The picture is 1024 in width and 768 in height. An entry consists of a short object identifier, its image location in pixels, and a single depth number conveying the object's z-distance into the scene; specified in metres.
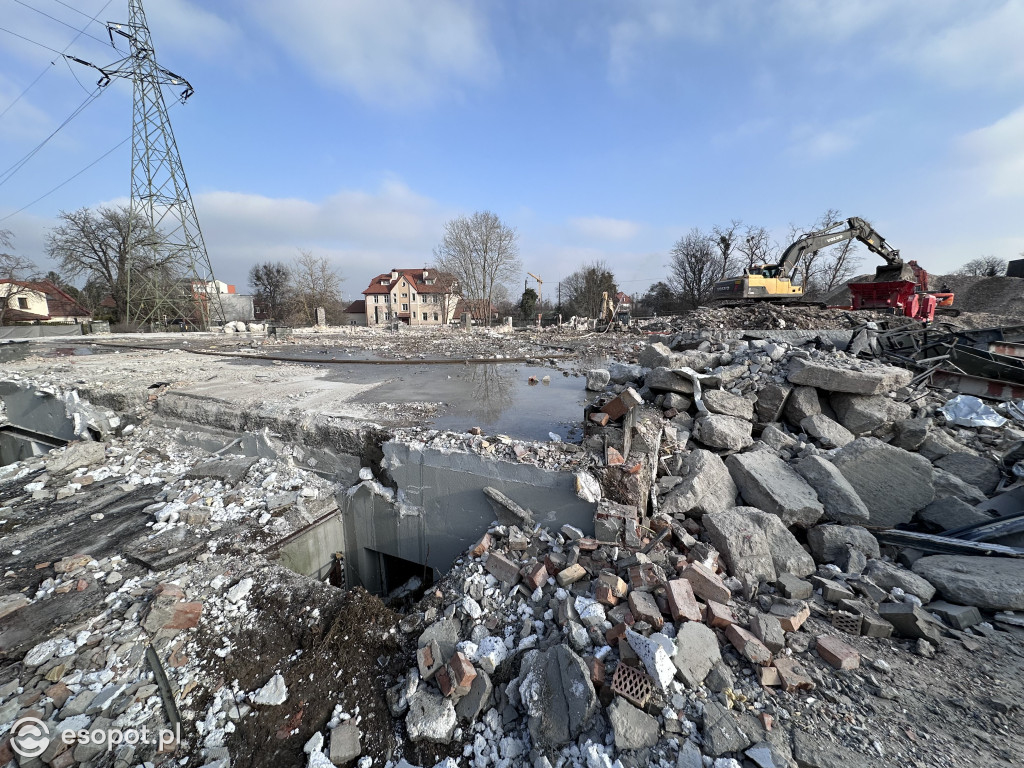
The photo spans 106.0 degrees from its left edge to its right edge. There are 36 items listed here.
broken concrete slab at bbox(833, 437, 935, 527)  3.11
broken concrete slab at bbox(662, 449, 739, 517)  3.07
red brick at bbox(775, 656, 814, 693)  1.76
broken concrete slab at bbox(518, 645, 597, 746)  1.73
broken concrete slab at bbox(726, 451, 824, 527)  2.98
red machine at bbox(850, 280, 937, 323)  11.02
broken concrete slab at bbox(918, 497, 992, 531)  2.83
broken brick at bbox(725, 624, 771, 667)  1.85
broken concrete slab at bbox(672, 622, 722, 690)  1.79
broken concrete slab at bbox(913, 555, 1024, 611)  2.16
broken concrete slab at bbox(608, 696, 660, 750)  1.60
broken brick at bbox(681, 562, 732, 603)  2.21
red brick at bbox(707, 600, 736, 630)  2.02
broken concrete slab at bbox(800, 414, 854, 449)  3.95
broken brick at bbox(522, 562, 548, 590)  2.45
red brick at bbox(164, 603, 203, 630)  2.52
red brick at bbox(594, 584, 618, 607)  2.19
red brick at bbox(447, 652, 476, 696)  1.97
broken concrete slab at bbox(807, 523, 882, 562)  2.76
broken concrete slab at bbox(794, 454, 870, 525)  3.02
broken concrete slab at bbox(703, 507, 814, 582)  2.59
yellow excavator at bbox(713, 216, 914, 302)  12.23
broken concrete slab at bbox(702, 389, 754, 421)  4.01
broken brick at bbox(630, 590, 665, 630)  2.01
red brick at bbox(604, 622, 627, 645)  2.01
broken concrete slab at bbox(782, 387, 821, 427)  4.23
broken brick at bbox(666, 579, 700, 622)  2.03
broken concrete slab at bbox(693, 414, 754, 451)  3.69
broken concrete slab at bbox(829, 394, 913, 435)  4.12
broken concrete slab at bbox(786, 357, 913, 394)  4.07
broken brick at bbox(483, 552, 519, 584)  2.55
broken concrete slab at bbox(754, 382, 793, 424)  4.20
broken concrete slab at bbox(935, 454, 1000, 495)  3.34
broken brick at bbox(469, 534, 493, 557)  2.84
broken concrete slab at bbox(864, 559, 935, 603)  2.30
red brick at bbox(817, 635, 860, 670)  1.86
